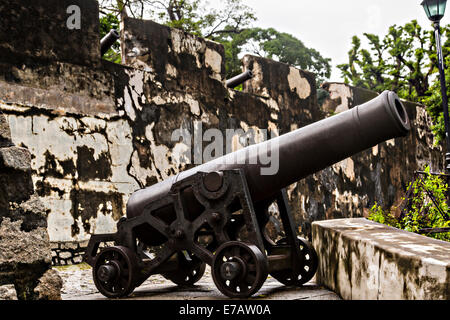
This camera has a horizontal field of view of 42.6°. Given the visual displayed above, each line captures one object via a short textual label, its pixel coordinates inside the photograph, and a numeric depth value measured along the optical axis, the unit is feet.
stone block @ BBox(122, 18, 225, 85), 20.51
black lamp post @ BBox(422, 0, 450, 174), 24.00
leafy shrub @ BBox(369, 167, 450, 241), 16.19
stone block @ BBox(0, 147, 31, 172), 7.50
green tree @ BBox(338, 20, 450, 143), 49.28
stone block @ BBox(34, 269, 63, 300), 7.73
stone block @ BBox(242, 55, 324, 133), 25.95
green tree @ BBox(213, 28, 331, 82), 77.46
